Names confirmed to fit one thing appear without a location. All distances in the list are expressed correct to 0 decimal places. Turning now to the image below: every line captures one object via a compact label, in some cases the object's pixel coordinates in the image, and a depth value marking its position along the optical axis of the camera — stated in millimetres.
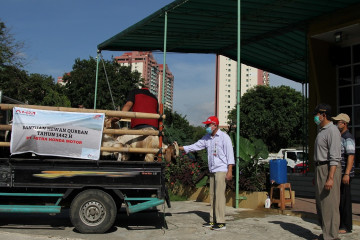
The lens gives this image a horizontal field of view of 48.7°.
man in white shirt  6914
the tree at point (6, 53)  28078
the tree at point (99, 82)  39825
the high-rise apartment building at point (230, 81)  140250
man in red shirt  7429
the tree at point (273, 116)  43812
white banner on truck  6449
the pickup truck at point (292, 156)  32375
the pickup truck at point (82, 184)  6387
